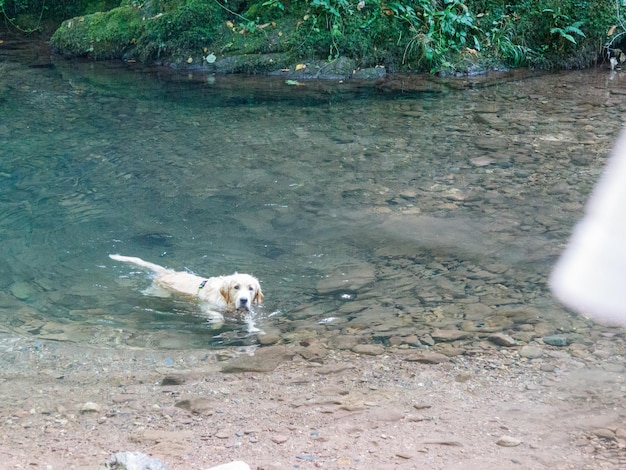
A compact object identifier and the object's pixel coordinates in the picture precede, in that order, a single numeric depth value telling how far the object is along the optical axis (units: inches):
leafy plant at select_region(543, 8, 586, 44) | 587.2
